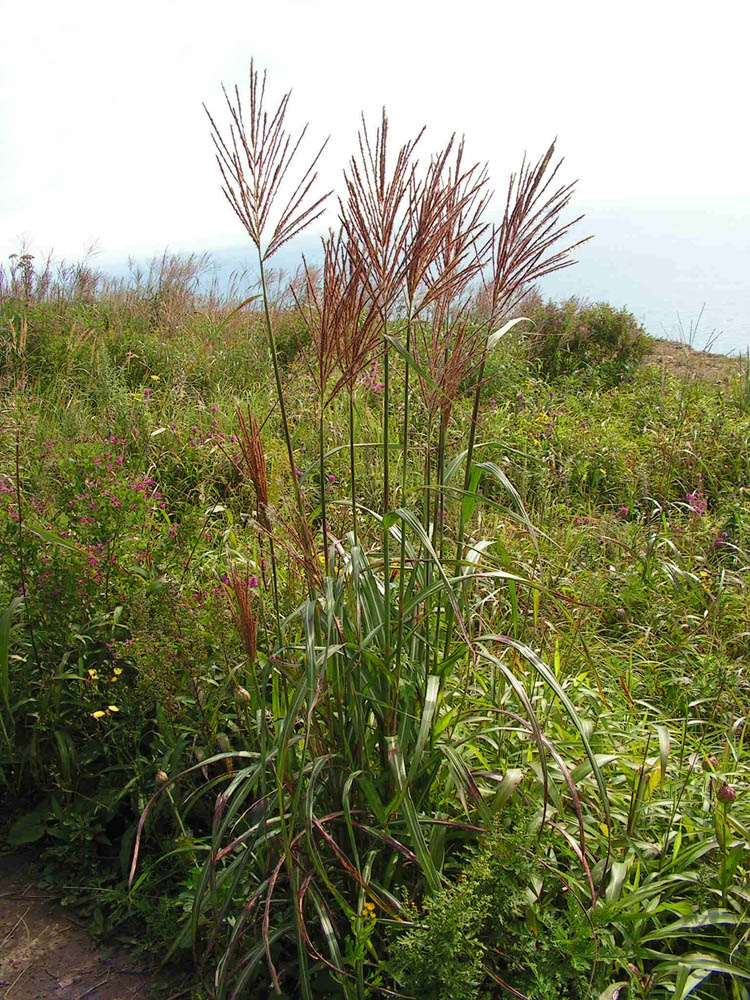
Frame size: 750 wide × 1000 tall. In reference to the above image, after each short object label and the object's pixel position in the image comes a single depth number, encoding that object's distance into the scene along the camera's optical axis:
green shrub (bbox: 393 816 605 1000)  1.49
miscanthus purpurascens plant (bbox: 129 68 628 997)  1.49
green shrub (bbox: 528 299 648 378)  7.38
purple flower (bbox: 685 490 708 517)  4.05
